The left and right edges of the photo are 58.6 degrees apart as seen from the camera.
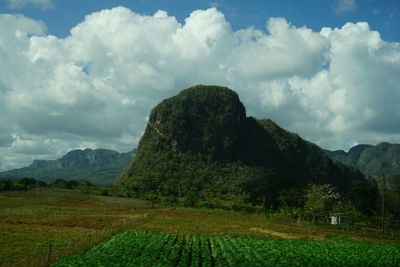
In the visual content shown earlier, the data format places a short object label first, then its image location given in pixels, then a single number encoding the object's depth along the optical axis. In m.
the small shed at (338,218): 69.11
